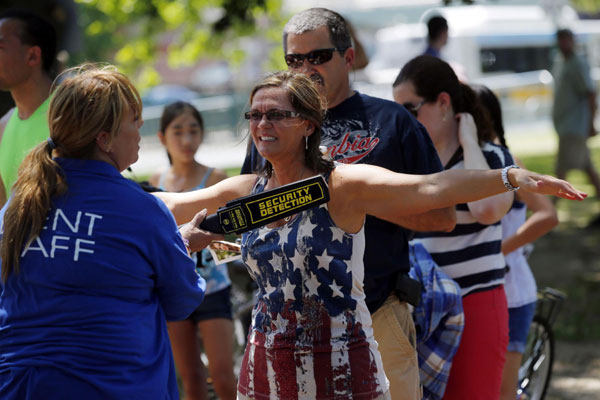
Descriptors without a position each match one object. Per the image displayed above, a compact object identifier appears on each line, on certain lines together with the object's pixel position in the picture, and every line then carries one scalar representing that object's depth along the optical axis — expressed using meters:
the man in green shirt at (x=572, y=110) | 24.42
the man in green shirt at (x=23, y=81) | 8.89
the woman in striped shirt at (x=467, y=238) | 8.01
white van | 59.12
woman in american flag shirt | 5.73
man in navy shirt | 7.05
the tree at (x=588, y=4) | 56.92
